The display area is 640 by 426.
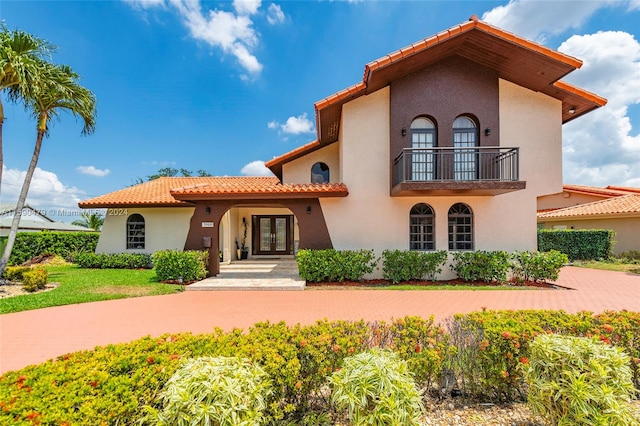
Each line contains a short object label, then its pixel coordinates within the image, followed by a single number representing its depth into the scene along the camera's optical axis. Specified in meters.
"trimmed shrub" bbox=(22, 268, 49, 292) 9.31
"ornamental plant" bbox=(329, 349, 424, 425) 2.25
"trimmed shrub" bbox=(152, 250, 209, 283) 10.45
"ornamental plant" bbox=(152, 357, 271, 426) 2.02
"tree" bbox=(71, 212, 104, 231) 26.81
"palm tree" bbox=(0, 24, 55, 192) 9.00
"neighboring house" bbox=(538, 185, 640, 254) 16.69
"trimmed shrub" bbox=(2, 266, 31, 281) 10.47
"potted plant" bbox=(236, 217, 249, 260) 18.38
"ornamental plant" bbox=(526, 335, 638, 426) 2.36
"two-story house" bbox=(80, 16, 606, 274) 10.50
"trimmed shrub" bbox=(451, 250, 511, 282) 10.26
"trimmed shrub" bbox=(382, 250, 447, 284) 10.31
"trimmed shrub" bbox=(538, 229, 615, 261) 16.20
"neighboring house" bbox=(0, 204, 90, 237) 24.49
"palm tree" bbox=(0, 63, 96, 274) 10.14
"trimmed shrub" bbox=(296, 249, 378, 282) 10.32
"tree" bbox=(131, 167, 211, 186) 49.41
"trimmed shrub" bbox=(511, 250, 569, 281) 10.22
